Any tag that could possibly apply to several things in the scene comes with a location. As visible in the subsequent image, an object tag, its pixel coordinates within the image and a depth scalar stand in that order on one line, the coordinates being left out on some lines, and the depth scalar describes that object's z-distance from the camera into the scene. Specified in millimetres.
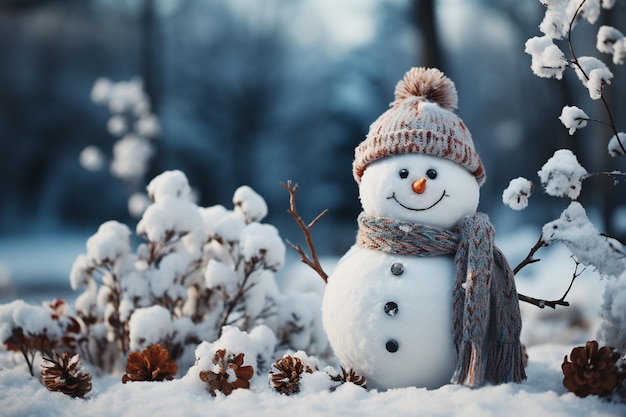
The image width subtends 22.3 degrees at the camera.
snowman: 1741
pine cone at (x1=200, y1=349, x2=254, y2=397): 1767
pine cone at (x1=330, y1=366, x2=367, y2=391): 1775
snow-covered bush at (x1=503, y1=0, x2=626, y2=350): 1730
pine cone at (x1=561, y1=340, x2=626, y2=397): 1689
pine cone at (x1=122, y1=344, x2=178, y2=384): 1825
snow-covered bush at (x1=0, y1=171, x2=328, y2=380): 1923
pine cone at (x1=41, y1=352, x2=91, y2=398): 1775
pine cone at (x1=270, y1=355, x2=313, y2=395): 1760
